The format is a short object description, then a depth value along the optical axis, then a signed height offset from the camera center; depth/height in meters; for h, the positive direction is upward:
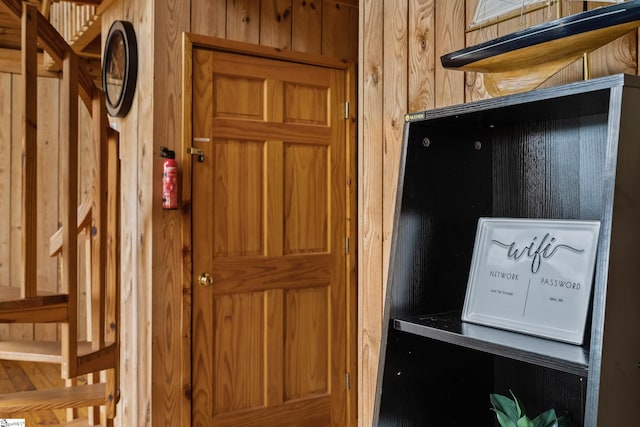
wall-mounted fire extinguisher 2.83 +0.10
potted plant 1.08 -0.40
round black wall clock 3.04 +0.72
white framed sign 1.04 -0.14
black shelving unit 1.13 -0.05
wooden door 3.03 -0.22
